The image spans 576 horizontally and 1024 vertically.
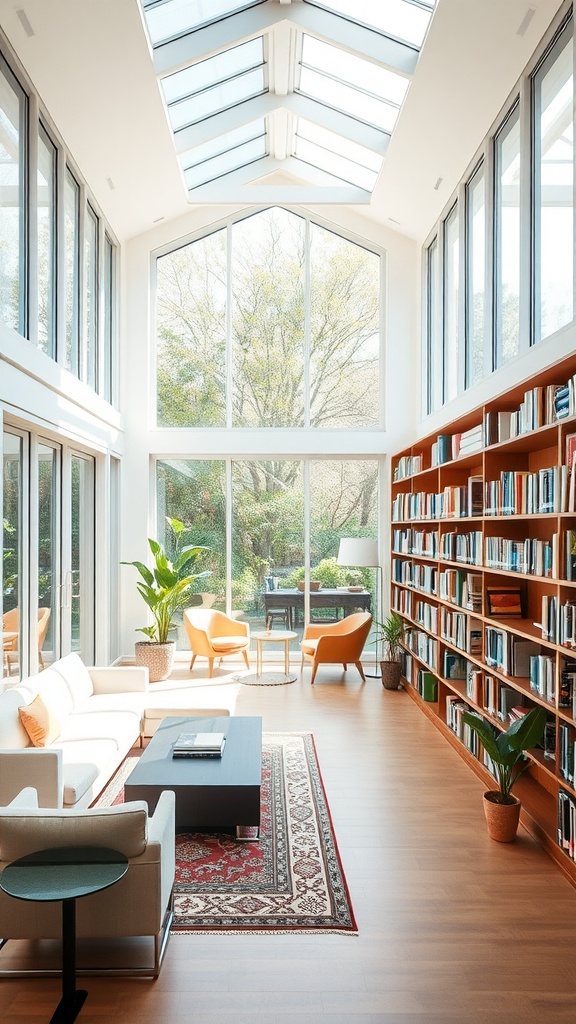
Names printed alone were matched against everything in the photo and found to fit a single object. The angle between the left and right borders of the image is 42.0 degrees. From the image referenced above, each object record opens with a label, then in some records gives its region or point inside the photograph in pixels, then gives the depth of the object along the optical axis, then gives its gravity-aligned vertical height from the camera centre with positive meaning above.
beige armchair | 2.85 -1.37
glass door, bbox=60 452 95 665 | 6.88 -0.36
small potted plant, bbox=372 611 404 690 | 8.14 -1.50
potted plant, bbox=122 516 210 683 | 8.46 -0.93
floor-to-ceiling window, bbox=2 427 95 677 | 5.32 -0.27
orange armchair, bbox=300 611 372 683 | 8.25 -1.40
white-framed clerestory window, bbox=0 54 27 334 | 5.01 +2.21
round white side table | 8.52 -1.34
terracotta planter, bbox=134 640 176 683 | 8.46 -1.55
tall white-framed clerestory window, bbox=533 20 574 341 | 4.72 +2.20
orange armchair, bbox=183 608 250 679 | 8.59 -1.37
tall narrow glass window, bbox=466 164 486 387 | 6.71 +2.25
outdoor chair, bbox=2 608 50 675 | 5.20 -0.77
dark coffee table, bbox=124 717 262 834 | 4.11 -1.46
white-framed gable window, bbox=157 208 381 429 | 9.58 +2.44
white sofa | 3.88 -1.40
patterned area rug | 3.38 -1.80
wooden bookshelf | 3.88 -0.44
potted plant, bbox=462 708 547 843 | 4.02 -1.28
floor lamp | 8.55 -0.37
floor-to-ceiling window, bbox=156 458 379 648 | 9.54 -0.04
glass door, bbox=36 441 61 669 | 6.12 -0.28
